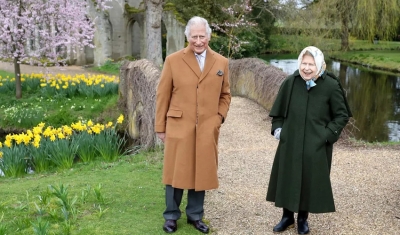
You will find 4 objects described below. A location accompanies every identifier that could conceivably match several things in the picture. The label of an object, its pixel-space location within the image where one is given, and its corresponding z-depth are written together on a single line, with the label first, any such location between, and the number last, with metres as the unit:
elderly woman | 3.97
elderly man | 3.94
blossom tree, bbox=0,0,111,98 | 11.48
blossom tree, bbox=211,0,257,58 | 19.20
